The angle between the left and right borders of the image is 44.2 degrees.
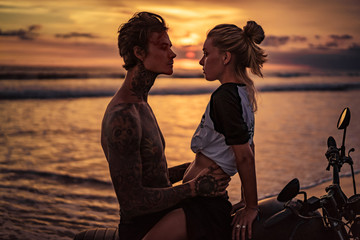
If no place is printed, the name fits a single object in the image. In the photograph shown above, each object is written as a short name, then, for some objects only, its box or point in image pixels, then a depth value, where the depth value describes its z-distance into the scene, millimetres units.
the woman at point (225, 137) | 2764
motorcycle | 2637
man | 2768
